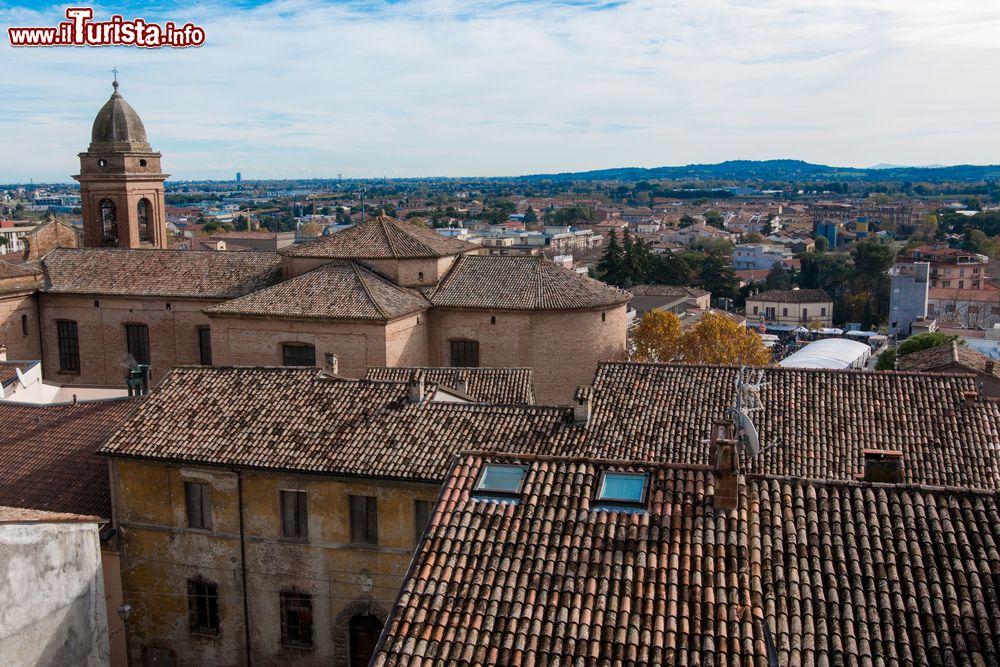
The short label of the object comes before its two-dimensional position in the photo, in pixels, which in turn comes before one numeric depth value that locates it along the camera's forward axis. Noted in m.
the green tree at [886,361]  43.36
